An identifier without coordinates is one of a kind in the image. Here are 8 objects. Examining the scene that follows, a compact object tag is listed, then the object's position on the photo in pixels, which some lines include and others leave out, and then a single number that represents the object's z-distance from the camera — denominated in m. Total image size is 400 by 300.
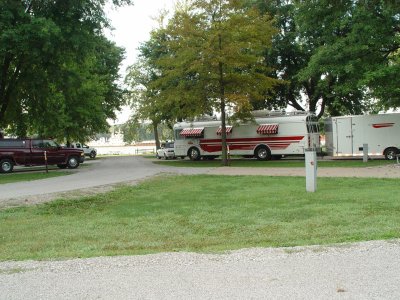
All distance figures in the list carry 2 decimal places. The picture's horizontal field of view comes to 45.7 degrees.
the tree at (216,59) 26.31
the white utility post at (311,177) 13.57
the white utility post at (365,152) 26.50
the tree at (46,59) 22.98
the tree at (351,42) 24.17
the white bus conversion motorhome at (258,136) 31.36
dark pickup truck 27.56
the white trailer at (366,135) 28.58
